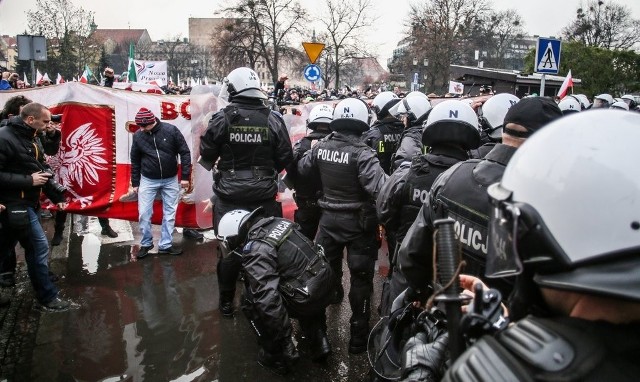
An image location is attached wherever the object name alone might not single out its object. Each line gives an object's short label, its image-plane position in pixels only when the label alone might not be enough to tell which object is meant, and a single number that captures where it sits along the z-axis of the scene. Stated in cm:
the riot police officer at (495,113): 370
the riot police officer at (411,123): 477
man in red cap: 601
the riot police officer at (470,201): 201
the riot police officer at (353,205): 409
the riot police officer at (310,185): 505
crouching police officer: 334
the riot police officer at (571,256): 82
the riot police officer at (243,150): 463
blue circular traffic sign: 1333
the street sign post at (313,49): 1062
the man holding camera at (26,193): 434
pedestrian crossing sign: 920
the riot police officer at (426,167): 311
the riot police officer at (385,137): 580
